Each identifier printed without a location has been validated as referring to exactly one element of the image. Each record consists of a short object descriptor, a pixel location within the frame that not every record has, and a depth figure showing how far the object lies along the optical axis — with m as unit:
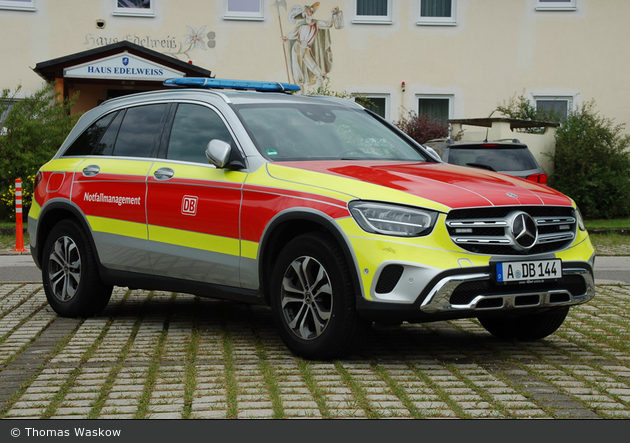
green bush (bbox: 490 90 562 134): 23.22
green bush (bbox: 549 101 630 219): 20.53
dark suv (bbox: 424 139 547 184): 13.73
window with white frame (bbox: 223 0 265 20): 23.80
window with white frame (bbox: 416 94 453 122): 24.64
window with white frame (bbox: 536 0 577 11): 24.22
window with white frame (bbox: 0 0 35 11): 22.95
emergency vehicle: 5.08
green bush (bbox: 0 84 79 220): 18.38
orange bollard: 13.98
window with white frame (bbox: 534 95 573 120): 24.55
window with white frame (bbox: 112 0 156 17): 23.36
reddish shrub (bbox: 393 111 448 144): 22.30
